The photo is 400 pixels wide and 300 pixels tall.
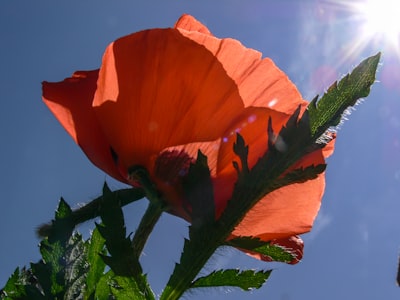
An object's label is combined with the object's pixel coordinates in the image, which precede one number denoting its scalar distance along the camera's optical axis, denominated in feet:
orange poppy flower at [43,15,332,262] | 0.70
